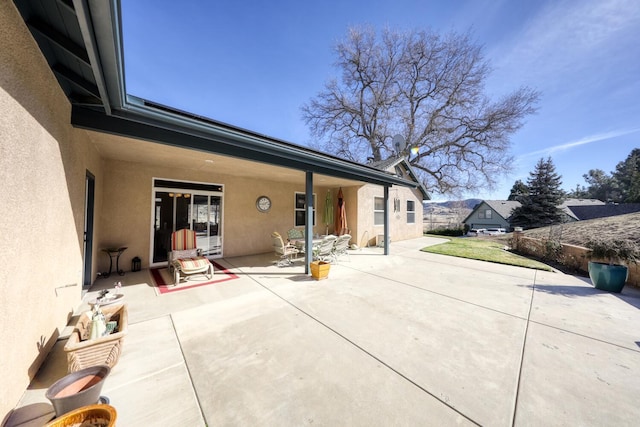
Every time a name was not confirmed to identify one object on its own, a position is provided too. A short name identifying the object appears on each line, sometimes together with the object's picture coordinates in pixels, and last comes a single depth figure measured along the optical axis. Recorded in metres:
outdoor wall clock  9.12
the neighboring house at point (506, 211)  28.35
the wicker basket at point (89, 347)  2.20
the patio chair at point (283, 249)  7.11
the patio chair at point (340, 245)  7.80
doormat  5.09
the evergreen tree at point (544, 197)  23.94
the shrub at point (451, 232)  20.03
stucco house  1.87
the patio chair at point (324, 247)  7.03
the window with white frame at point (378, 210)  11.98
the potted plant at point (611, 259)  5.09
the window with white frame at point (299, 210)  10.48
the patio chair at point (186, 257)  5.43
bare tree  19.38
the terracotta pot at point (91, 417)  1.56
